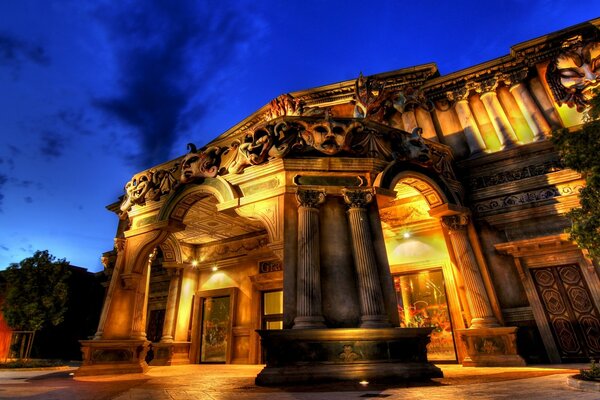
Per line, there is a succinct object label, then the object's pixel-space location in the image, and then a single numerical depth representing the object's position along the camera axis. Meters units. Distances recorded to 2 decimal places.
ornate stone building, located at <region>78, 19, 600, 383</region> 6.71
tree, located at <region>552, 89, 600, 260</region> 5.15
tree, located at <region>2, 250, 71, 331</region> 13.31
